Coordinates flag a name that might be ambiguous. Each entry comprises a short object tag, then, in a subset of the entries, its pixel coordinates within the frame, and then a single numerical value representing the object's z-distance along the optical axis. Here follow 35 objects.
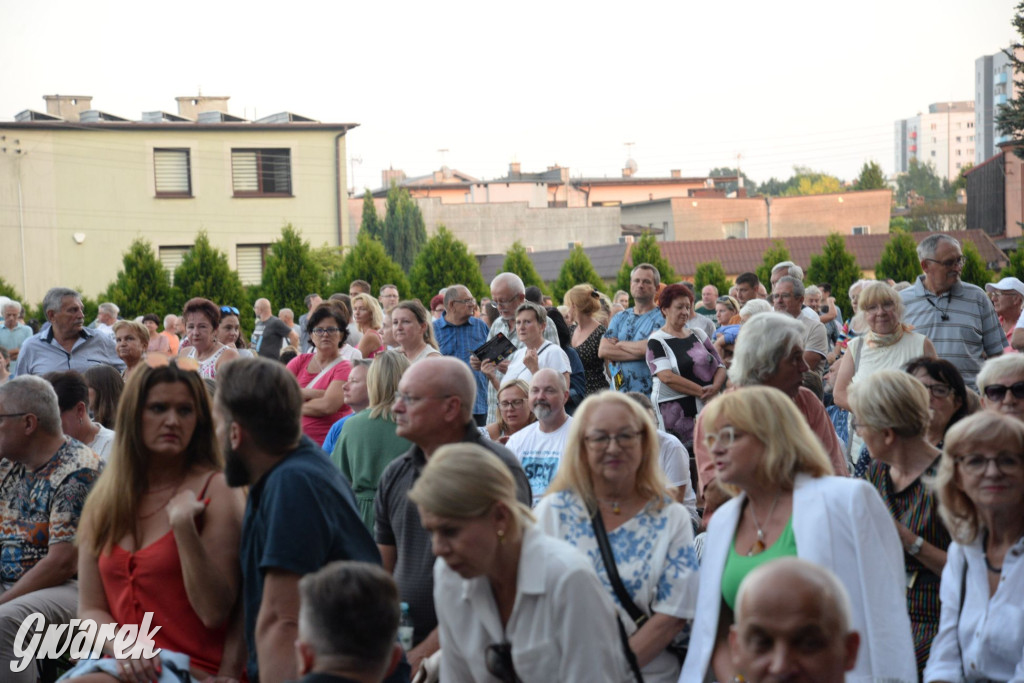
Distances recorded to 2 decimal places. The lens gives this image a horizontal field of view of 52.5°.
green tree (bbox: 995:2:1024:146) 29.68
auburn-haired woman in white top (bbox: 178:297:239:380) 8.83
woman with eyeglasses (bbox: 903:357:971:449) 5.05
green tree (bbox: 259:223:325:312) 26.92
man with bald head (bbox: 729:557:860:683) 2.57
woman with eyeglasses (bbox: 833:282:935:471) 6.77
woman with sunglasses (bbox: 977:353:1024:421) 4.86
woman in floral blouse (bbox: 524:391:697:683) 3.71
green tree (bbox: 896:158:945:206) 131.38
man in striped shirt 7.39
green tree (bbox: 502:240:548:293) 28.38
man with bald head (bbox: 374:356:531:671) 4.20
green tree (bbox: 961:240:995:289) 23.52
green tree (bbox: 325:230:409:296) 27.16
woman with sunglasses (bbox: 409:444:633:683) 3.15
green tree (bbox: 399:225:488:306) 27.64
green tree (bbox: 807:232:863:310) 28.02
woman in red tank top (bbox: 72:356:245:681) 3.64
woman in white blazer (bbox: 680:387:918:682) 3.46
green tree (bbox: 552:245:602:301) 28.07
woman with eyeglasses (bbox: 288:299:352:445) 7.32
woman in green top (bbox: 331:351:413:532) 5.40
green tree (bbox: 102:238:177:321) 26.02
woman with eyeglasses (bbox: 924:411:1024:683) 3.58
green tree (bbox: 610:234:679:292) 27.92
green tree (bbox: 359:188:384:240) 59.84
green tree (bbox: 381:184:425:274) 59.84
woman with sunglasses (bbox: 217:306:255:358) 10.00
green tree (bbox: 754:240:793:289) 28.78
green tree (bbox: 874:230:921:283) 27.39
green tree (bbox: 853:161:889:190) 95.69
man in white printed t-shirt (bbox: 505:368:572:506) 6.02
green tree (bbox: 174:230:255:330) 26.41
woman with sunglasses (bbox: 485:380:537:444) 6.86
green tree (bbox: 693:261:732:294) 28.95
